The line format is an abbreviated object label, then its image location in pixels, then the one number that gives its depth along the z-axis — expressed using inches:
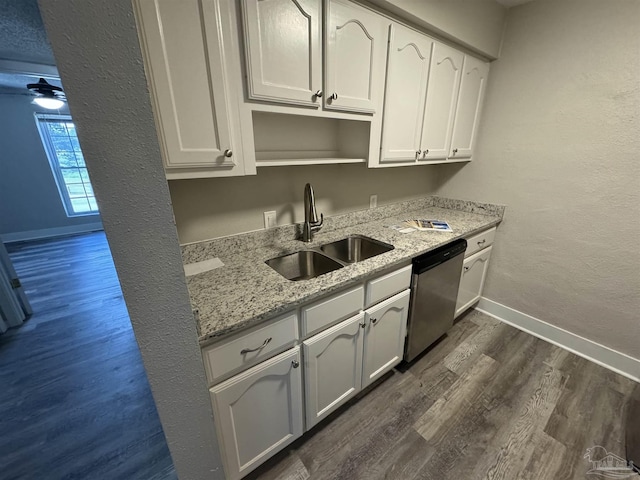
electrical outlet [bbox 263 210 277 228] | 60.7
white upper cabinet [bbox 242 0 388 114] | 39.2
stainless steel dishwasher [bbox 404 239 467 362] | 61.1
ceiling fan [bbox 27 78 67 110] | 102.3
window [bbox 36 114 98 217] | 176.4
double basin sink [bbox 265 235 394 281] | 57.1
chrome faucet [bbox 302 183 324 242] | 58.7
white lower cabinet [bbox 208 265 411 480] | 37.9
